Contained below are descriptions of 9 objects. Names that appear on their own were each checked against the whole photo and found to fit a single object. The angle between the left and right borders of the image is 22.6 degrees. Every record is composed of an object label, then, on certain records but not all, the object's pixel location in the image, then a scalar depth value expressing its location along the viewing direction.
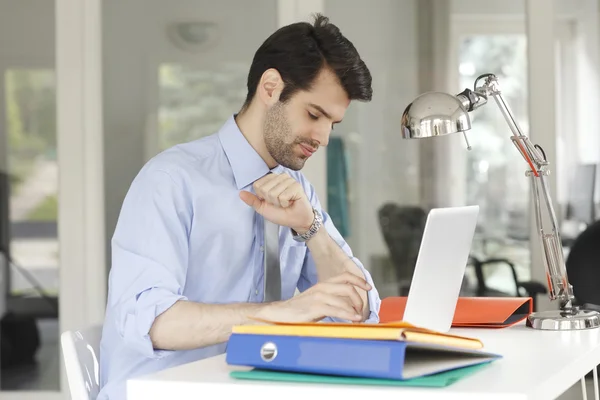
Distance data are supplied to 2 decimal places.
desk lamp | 3.37
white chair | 3.25
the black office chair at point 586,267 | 5.12
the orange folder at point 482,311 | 3.48
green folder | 2.61
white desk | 2.58
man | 3.22
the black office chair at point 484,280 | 5.78
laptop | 3.10
